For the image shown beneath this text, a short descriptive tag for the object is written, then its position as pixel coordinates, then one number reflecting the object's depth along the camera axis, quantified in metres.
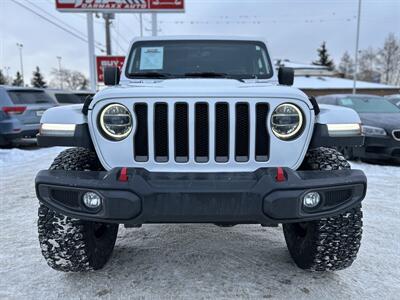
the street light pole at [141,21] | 26.47
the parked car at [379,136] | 6.96
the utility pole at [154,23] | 14.10
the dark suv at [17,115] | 8.78
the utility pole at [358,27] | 27.95
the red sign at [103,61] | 14.89
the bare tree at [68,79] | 69.81
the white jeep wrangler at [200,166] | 2.06
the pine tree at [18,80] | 60.00
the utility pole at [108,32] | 22.53
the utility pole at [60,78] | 69.29
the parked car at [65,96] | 11.25
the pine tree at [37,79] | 69.62
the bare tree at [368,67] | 64.38
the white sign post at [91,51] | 14.16
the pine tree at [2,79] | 53.53
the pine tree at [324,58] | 64.81
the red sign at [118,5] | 13.64
